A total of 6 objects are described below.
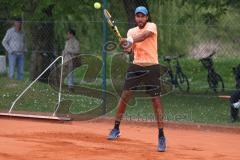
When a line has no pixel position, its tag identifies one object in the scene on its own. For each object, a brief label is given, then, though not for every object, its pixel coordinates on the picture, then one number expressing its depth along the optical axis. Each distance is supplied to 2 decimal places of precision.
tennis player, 10.45
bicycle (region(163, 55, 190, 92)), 19.06
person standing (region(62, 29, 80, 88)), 18.27
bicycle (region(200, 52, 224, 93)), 18.99
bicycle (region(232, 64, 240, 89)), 13.98
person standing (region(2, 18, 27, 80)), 19.44
